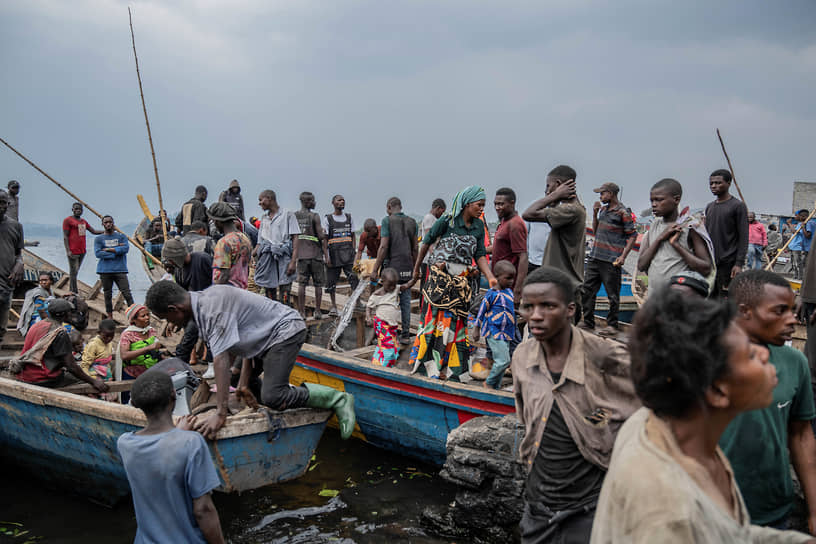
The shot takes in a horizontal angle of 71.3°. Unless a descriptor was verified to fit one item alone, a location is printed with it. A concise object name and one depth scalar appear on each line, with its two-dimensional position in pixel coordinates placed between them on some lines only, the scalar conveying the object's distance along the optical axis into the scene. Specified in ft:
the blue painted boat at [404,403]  17.65
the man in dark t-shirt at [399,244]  25.45
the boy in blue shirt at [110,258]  32.22
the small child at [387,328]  21.58
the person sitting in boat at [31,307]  27.81
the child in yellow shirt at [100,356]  20.92
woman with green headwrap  18.04
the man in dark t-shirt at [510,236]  18.63
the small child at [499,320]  17.90
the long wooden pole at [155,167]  28.96
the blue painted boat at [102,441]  14.97
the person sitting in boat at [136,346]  19.27
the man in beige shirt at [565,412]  8.04
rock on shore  15.28
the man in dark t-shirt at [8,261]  21.99
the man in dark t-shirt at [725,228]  19.70
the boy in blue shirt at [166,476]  8.70
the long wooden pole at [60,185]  26.65
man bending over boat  12.73
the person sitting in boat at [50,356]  17.70
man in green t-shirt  7.17
